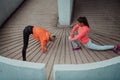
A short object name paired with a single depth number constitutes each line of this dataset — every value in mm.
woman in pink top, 6691
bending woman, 6625
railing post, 8508
